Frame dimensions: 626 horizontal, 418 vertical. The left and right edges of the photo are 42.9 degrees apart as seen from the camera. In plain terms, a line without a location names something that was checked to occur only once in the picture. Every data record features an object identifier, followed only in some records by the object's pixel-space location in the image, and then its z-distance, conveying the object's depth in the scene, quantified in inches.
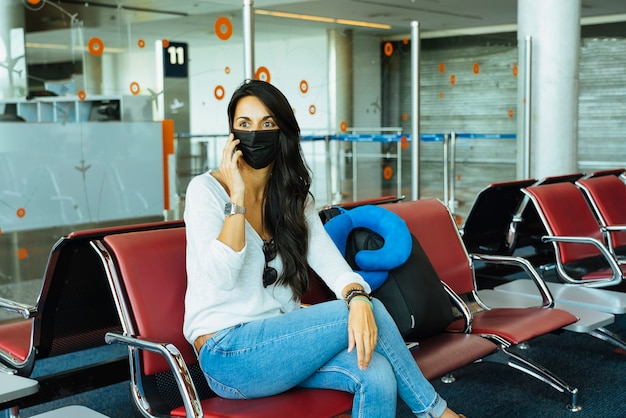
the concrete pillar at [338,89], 200.7
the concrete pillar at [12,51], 167.6
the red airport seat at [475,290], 117.9
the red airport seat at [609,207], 171.9
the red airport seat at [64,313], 95.9
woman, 82.0
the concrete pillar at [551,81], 254.8
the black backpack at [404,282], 107.7
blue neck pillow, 107.0
